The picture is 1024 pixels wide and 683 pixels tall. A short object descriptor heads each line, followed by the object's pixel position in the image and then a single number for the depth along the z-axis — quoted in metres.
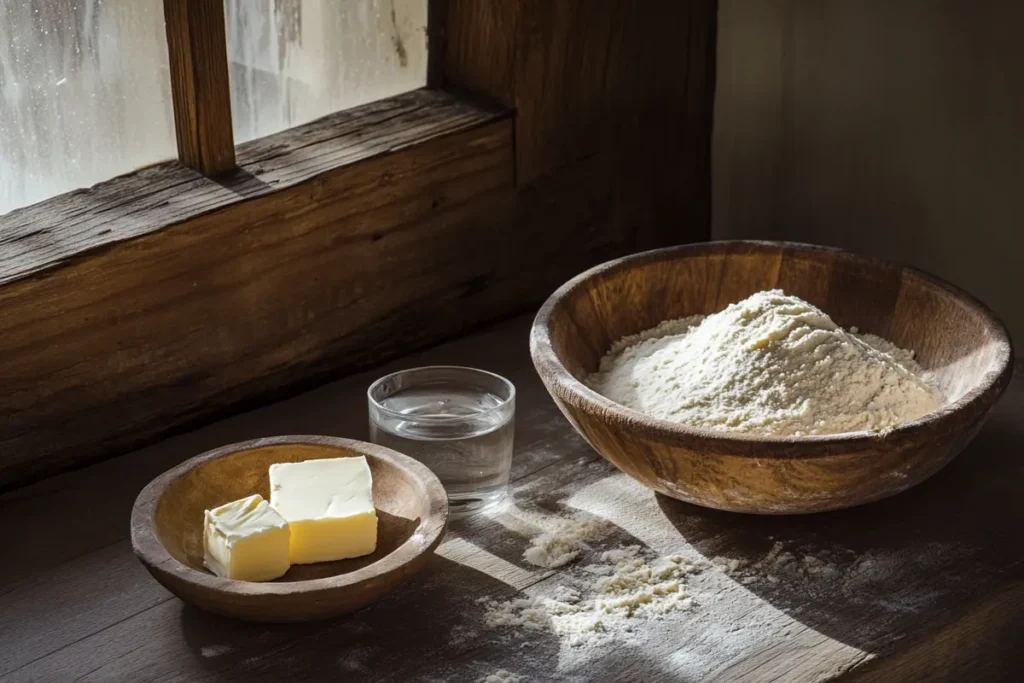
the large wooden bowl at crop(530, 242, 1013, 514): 1.49
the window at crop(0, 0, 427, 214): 1.60
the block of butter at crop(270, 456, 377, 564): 1.50
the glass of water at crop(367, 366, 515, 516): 1.59
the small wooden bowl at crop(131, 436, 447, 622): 1.45
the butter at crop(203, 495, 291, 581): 1.48
